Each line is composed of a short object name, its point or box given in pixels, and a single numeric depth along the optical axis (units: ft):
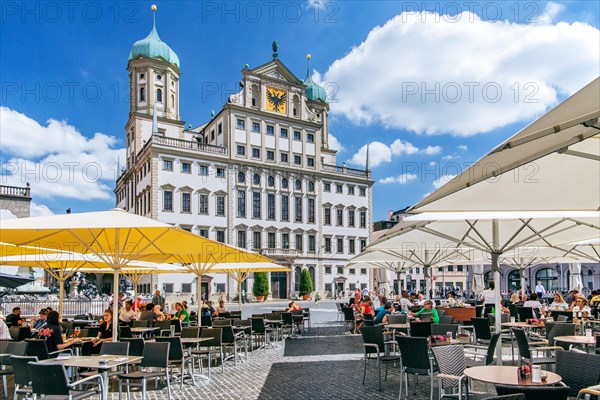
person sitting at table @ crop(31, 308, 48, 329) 38.60
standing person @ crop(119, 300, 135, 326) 44.45
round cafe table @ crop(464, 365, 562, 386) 16.56
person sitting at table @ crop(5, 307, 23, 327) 43.10
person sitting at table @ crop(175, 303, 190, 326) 48.46
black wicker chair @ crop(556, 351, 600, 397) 18.19
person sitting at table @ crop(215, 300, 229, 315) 59.82
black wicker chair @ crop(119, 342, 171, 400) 24.79
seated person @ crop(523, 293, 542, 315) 49.37
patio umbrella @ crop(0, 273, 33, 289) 56.83
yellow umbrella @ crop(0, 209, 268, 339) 23.11
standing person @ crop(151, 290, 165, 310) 66.18
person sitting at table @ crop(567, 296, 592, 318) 47.07
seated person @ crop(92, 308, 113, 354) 32.12
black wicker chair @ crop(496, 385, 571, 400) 13.07
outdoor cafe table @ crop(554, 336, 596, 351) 26.63
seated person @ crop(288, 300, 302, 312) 61.31
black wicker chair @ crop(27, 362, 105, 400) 19.39
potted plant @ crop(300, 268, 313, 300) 180.75
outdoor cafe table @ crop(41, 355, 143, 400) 21.34
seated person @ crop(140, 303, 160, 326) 44.52
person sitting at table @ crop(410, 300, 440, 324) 38.37
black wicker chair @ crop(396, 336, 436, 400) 23.97
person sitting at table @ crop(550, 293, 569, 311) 49.52
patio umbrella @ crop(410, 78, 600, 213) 9.58
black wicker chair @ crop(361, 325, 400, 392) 30.25
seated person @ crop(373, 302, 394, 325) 41.27
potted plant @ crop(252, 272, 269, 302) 169.99
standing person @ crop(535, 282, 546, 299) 95.48
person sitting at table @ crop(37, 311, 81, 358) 28.50
